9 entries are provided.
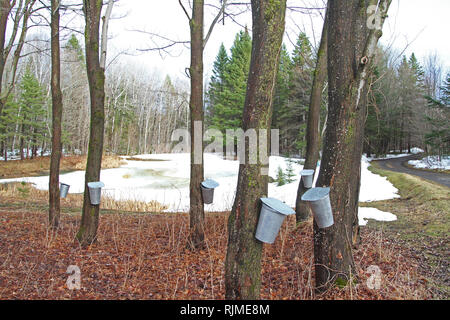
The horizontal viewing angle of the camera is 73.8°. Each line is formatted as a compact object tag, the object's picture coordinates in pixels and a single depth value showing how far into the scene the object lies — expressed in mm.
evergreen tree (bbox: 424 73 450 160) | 17156
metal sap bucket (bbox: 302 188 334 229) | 2274
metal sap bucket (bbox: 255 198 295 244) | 2029
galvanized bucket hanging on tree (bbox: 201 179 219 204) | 4105
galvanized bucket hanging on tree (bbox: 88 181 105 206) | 4160
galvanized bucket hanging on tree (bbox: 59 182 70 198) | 5605
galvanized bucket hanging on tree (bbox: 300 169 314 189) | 4250
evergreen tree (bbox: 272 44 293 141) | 25734
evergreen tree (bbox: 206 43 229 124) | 26594
